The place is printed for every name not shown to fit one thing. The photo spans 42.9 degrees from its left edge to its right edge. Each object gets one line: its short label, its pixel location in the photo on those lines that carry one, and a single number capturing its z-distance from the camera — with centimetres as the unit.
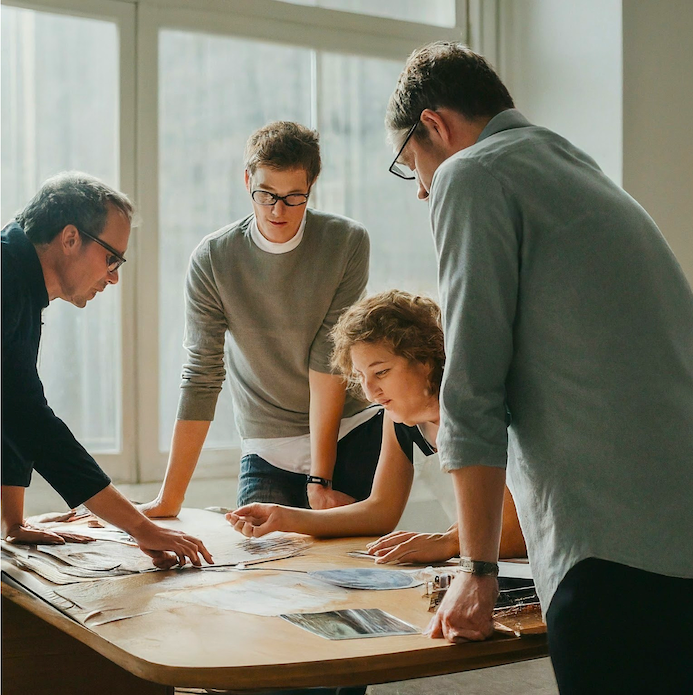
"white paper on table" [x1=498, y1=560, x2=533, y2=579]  150
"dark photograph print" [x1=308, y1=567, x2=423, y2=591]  152
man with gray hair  169
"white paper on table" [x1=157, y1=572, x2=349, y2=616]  137
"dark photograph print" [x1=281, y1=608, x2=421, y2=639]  122
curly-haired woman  193
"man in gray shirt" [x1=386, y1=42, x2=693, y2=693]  107
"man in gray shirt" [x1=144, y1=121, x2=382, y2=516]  247
